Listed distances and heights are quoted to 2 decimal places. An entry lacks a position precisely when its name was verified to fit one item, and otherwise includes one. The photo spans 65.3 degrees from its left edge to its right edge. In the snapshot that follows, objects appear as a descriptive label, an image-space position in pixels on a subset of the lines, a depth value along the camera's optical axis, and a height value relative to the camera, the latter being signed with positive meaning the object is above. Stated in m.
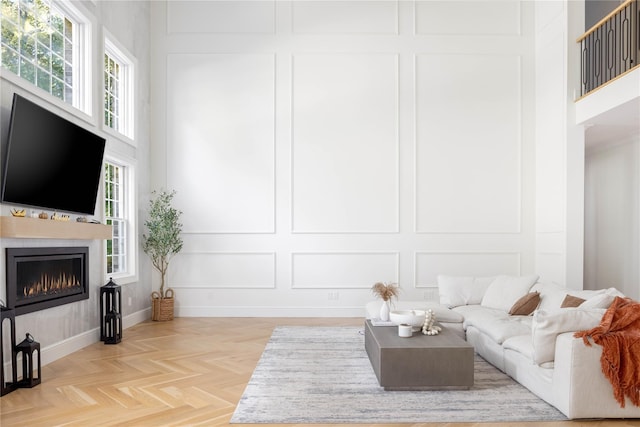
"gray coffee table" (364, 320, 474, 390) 3.71 -1.13
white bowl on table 4.35 -0.91
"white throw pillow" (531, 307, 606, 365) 3.29 -0.73
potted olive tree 7.00 -0.38
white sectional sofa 3.14 -1.01
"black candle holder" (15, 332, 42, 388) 3.88 -1.15
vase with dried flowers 4.67 -0.74
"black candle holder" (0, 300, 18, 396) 3.68 -1.04
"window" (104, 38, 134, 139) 6.45 +1.68
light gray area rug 3.21 -1.31
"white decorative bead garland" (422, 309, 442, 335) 4.19 -0.95
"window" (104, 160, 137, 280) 6.48 -0.04
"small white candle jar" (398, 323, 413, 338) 4.08 -0.95
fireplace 4.11 -0.57
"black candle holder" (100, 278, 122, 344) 5.55 -1.12
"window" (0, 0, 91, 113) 4.29 +1.62
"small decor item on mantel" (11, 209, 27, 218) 4.02 +0.02
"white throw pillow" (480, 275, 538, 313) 5.54 -0.87
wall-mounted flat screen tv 4.04 +0.49
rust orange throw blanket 3.08 -0.85
